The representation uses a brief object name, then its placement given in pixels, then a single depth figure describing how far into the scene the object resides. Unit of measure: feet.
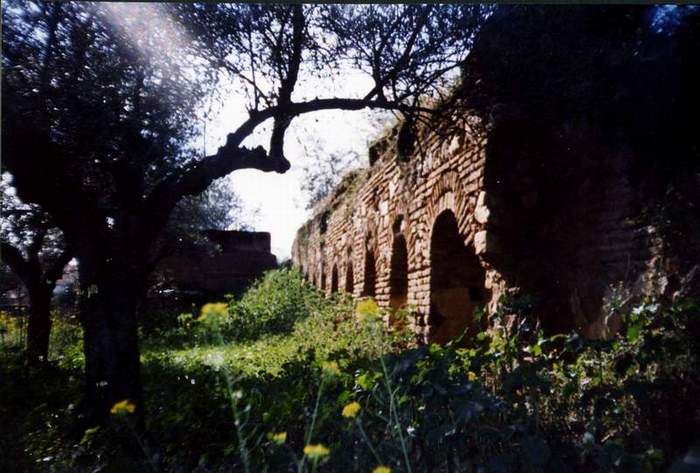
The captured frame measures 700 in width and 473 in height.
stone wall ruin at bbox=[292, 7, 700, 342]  10.27
